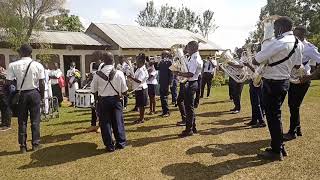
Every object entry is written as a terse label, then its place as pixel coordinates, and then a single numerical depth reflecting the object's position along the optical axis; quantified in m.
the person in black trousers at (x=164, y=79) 7.77
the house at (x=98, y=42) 16.07
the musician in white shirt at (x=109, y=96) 5.01
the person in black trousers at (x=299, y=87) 5.02
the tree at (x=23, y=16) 15.22
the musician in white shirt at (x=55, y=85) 10.27
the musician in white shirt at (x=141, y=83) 6.99
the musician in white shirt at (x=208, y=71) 10.99
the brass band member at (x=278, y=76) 4.16
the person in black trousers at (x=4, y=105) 6.75
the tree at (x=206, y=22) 46.18
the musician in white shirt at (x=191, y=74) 5.46
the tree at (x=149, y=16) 45.64
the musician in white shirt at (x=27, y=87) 5.08
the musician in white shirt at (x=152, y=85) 7.81
